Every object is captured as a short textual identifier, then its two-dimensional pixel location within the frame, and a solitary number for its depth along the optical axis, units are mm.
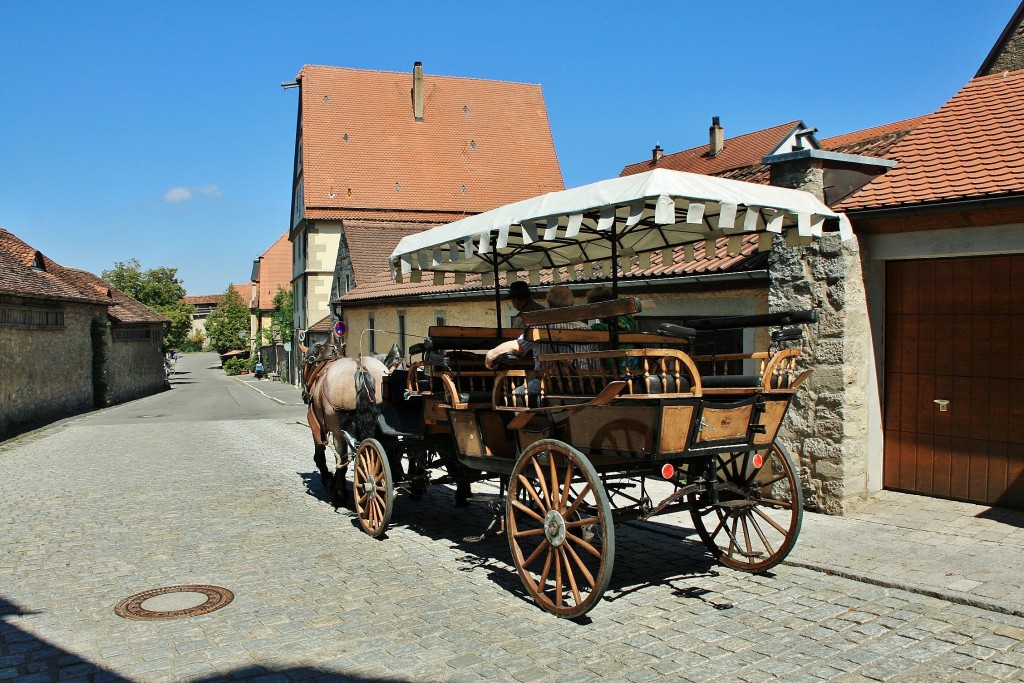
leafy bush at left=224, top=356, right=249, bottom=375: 60031
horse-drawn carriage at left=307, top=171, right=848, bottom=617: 4957
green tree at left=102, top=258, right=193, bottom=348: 60969
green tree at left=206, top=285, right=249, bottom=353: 72438
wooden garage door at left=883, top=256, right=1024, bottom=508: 7477
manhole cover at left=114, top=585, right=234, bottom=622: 5488
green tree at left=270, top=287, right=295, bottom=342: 47253
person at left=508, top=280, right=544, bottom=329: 6410
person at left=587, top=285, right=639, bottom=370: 5302
